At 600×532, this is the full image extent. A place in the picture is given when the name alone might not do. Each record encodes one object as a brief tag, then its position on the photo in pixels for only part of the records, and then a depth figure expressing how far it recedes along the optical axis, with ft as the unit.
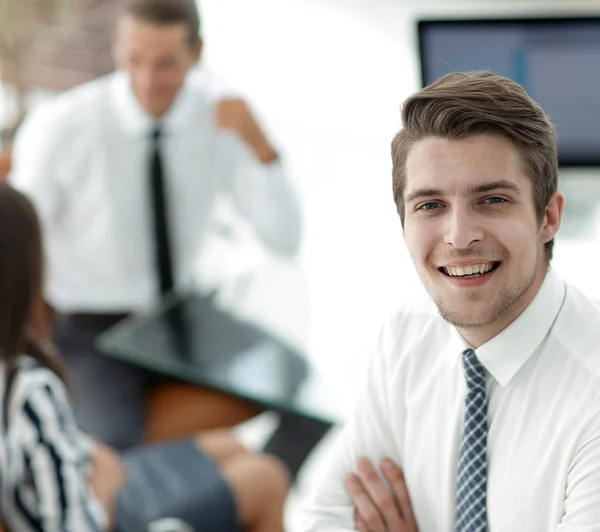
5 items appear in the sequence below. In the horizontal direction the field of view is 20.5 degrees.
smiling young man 4.96
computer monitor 8.04
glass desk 7.72
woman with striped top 6.76
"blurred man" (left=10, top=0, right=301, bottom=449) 9.08
